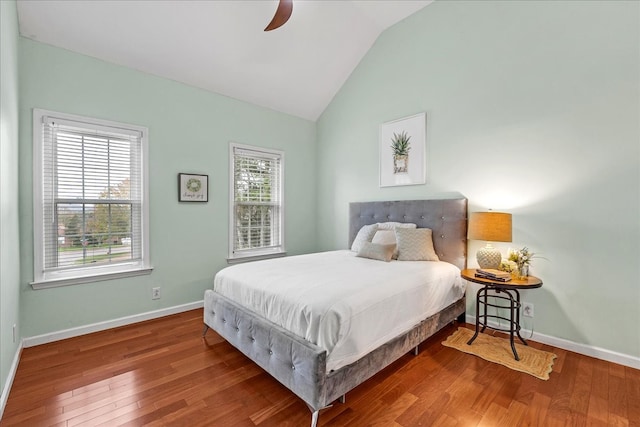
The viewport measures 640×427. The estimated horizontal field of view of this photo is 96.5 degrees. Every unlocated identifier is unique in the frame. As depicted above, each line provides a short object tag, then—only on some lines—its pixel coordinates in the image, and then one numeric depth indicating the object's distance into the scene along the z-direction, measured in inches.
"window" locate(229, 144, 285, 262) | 154.3
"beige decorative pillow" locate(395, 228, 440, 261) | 118.7
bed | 64.1
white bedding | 66.9
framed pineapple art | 137.3
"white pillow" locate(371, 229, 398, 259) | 122.1
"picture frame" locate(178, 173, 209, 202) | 132.9
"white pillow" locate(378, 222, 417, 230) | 133.1
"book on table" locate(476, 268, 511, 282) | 94.1
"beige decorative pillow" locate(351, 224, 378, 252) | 135.1
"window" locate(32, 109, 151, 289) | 101.7
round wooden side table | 91.8
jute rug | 86.0
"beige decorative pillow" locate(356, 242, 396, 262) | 116.4
